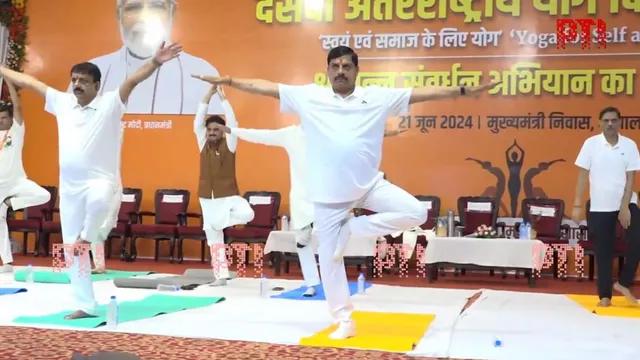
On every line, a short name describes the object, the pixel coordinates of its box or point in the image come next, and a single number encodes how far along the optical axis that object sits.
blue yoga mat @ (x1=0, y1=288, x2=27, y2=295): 6.53
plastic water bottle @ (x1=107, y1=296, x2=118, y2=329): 4.75
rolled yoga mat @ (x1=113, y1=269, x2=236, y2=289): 7.19
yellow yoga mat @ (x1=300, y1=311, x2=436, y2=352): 4.30
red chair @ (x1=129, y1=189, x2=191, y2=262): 10.30
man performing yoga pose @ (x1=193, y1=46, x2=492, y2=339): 4.46
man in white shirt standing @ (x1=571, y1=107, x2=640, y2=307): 6.17
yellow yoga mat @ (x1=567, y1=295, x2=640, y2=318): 5.92
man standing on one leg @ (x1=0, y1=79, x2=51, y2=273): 8.10
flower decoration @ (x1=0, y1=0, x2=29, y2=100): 11.83
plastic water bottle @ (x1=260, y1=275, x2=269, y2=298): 6.81
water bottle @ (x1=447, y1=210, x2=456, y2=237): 9.03
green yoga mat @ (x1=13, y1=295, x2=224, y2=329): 4.88
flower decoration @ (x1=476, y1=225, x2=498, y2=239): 8.82
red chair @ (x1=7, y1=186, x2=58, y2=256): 10.74
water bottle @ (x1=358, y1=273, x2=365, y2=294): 7.30
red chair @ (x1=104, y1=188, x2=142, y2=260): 10.50
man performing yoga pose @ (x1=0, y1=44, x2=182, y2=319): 4.89
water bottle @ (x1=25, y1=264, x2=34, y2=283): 7.59
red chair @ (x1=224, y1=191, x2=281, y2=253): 9.83
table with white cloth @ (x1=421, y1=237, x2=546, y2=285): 8.50
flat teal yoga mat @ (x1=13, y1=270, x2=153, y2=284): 7.58
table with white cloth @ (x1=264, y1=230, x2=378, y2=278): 9.05
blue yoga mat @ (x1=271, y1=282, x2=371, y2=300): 6.67
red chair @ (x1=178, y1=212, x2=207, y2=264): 10.16
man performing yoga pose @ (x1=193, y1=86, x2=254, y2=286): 7.39
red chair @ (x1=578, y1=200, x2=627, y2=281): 8.89
